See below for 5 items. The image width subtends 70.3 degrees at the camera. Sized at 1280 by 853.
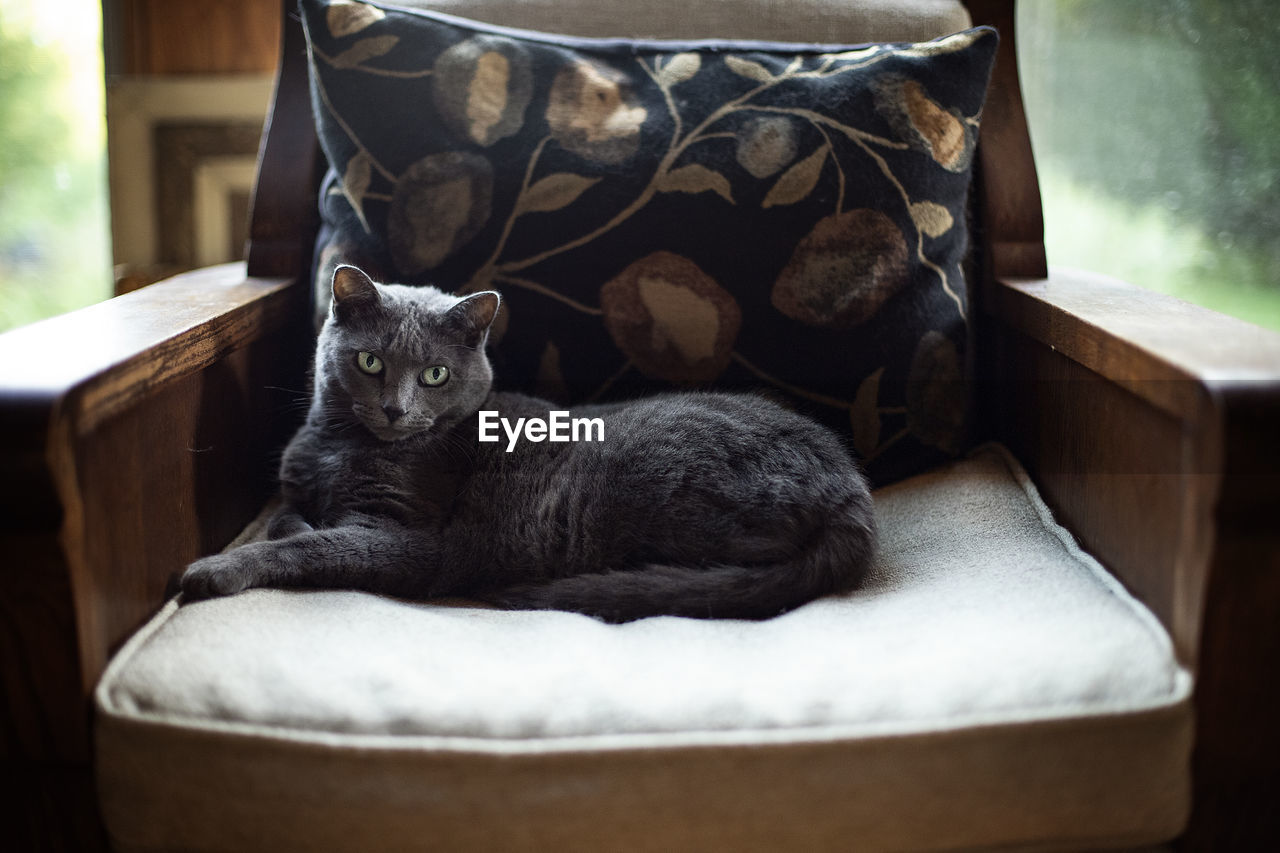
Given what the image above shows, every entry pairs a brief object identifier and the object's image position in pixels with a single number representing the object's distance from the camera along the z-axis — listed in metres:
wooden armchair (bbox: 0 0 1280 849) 0.72
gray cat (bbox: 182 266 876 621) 0.95
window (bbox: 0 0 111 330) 1.91
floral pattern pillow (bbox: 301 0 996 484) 1.15
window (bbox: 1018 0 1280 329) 1.84
